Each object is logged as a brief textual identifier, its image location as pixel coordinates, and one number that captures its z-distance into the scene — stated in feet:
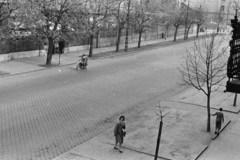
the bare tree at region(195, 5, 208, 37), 202.18
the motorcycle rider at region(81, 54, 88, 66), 85.30
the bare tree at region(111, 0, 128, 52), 115.63
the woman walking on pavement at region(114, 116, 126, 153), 36.45
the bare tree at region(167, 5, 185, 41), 174.60
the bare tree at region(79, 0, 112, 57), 94.68
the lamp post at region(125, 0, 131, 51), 117.70
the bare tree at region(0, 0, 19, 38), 69.32
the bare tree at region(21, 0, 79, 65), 76.13
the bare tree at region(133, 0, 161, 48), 127.34
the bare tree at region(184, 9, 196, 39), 187.11
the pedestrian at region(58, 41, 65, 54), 110.04
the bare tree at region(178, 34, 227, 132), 45.51
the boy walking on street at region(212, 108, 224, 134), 43.01
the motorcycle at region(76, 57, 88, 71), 84.97
